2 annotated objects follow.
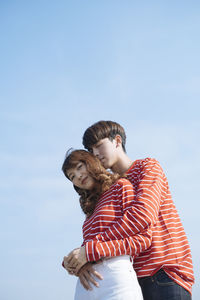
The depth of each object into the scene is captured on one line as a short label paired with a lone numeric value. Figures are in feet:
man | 9.02
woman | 8.58
